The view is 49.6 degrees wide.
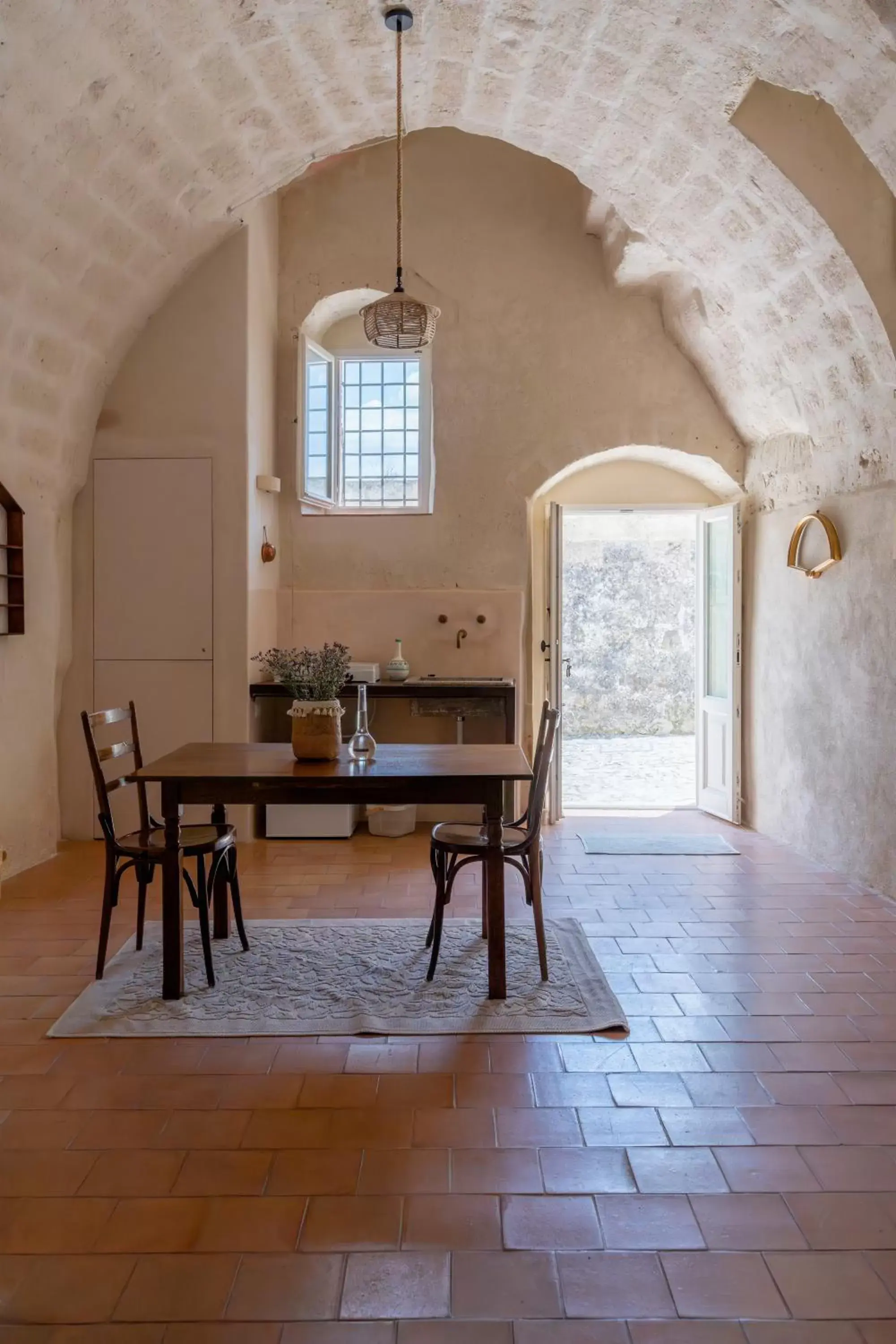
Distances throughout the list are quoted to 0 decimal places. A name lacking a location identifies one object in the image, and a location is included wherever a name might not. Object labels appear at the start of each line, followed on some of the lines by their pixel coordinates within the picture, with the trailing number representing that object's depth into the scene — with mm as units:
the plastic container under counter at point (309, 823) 6059
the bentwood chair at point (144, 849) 3658
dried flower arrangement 3885
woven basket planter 3783
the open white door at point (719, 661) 6559
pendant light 4465
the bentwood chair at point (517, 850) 3652
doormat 5789
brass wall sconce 5270
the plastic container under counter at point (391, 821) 6176
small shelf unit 5137
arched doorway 6750
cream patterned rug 3293
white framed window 6719
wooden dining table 3482
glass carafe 3838
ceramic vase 6266
